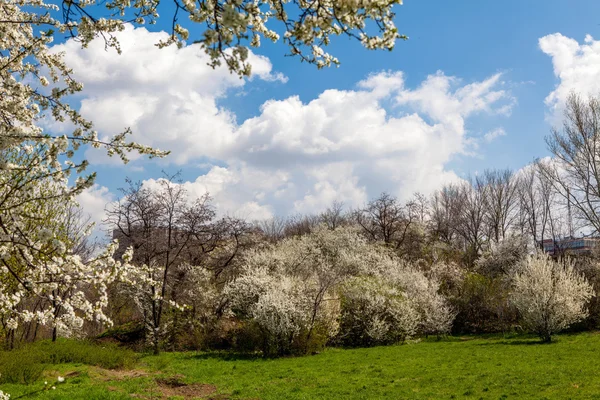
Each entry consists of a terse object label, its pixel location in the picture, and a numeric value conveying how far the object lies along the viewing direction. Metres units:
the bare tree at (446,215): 44.14
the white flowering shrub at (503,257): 32.34
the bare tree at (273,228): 68.82
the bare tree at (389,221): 38.16
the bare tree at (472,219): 44.34
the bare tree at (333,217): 58.25
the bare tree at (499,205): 43.66
